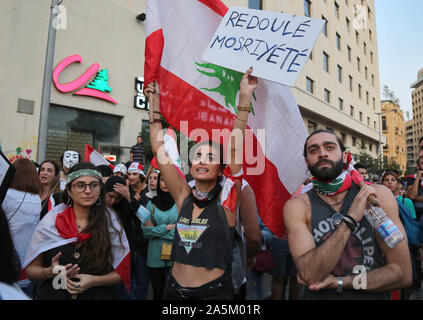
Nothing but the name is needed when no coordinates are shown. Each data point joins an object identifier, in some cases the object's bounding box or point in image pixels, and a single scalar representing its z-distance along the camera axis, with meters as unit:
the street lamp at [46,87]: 7.28
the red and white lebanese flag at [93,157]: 4.89
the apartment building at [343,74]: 22.20
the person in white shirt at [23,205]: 2.82
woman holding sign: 1.90
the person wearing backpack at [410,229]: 3.67
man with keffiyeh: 1.70
